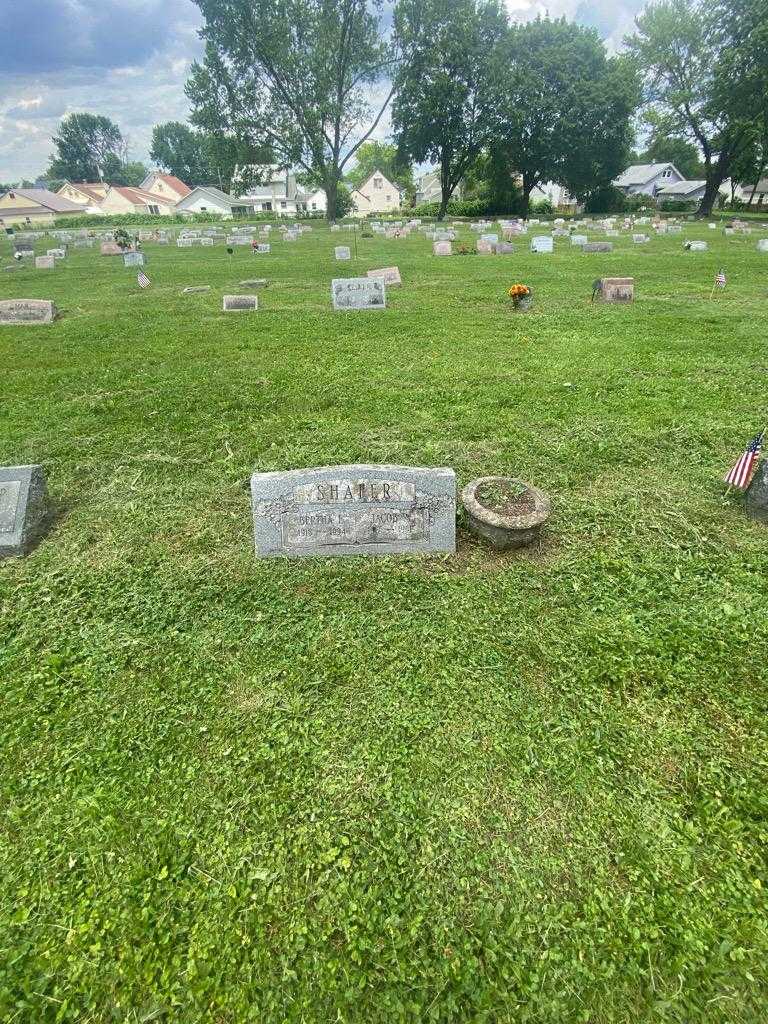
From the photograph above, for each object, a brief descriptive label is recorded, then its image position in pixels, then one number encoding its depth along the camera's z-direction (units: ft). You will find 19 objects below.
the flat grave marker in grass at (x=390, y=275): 46.03
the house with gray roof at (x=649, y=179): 231.26
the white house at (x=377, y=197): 260.01
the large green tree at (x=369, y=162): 323.57
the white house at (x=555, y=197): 219.57
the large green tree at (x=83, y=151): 344.28
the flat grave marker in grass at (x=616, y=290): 38.11
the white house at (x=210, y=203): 229.90
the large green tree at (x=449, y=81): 120.98
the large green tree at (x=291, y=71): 106.42
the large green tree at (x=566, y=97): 135.85
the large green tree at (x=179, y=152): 314.35
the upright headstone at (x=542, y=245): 70.49
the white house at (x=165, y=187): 256.93
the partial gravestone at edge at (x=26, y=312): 38.06
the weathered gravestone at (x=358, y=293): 38.34
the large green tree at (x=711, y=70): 120.78
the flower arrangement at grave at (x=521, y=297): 36.94
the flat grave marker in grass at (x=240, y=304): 39.75
